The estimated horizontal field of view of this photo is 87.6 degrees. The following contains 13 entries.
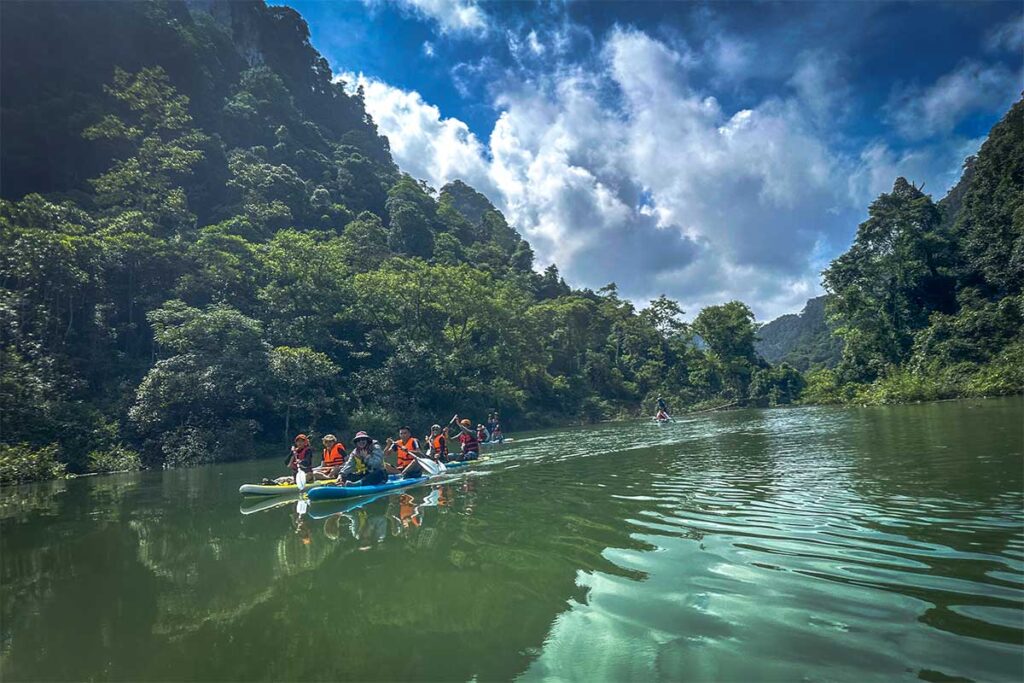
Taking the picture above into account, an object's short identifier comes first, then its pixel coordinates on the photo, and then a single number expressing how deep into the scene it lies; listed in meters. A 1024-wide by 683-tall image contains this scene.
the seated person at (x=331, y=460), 12.12
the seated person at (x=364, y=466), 10.87
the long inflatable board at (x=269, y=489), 11.31
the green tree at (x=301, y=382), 25.48
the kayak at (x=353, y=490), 10.05
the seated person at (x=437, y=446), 14.72
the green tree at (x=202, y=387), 22.48
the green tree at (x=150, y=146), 32.31
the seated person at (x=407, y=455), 12.36
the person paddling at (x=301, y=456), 12.48
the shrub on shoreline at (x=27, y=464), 16.61
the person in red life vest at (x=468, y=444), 16.06
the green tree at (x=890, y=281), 37.84
